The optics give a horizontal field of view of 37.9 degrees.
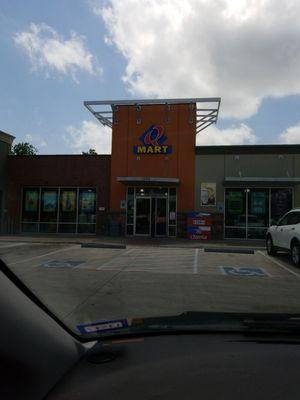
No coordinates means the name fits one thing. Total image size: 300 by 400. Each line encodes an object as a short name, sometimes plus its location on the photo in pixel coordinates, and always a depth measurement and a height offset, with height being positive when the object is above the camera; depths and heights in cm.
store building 2442 +244
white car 1379 -29
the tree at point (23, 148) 6138 +1051
